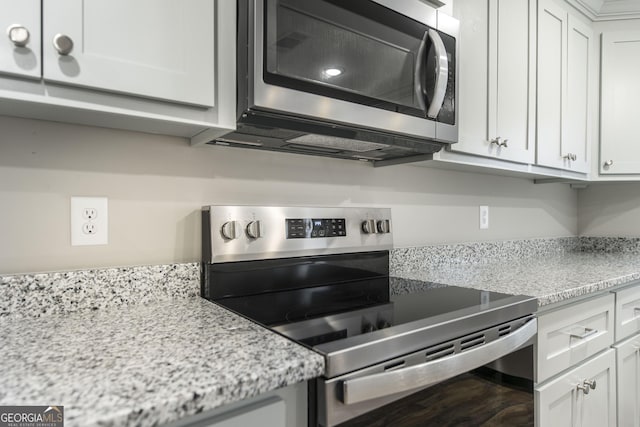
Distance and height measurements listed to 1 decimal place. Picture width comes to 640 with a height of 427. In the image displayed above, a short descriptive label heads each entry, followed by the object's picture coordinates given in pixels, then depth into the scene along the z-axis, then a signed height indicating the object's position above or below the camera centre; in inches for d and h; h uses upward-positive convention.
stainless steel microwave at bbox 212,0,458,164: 33.0 +13.0
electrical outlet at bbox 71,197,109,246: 35.8 -1.1
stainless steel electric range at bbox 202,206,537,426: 26.0 -9.1
